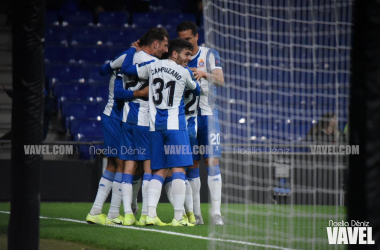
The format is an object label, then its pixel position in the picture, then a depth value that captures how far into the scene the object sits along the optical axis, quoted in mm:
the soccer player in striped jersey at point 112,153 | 6403
